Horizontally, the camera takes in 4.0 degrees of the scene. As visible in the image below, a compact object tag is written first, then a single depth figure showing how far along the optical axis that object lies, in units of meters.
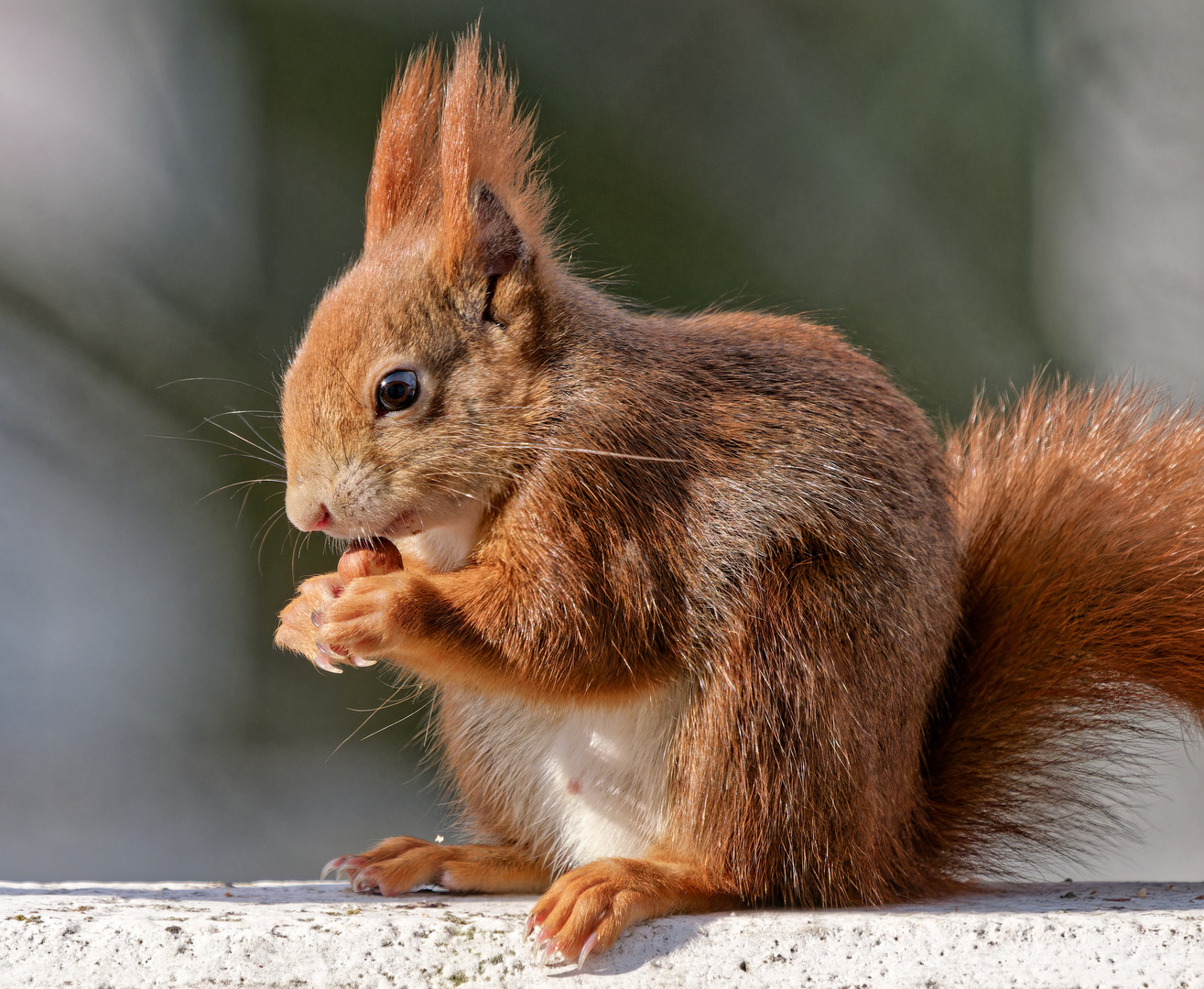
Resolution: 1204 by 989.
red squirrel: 3.00
